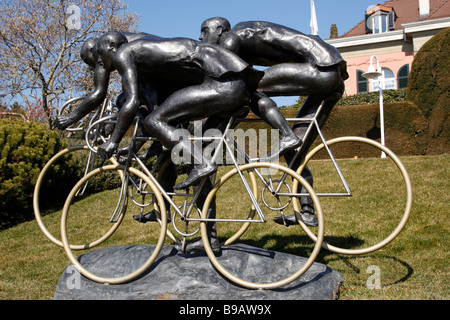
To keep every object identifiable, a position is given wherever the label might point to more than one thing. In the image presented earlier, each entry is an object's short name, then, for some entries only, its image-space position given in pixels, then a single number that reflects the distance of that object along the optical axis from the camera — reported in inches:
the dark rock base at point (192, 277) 150.3
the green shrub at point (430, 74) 442.3
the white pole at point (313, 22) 725.9
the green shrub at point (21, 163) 352.2
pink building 959.6
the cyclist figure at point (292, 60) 164.6
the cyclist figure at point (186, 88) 153.5
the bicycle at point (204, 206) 147.5
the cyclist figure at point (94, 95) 178.4
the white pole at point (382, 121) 467.6
